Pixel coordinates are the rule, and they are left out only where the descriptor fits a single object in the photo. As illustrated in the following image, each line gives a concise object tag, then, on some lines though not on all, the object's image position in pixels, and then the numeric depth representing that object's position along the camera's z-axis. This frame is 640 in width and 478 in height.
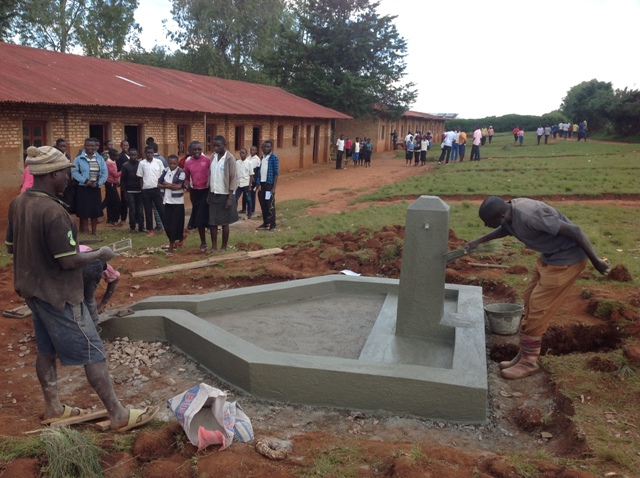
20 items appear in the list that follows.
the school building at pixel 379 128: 38.41
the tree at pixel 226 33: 41.38
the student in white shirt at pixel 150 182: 11.00
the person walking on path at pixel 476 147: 28.36
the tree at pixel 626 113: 39.72
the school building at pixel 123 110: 13.04
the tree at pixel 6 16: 24.69
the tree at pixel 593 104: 44.38
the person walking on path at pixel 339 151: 28.51
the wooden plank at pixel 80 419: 3.97
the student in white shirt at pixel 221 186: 9.02
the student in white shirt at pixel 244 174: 12.56
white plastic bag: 3.52
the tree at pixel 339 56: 34.34
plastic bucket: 5.99
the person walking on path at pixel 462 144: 29.56
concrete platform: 4.40
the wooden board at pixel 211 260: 8.36
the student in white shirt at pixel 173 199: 9.18
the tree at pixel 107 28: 36.31
